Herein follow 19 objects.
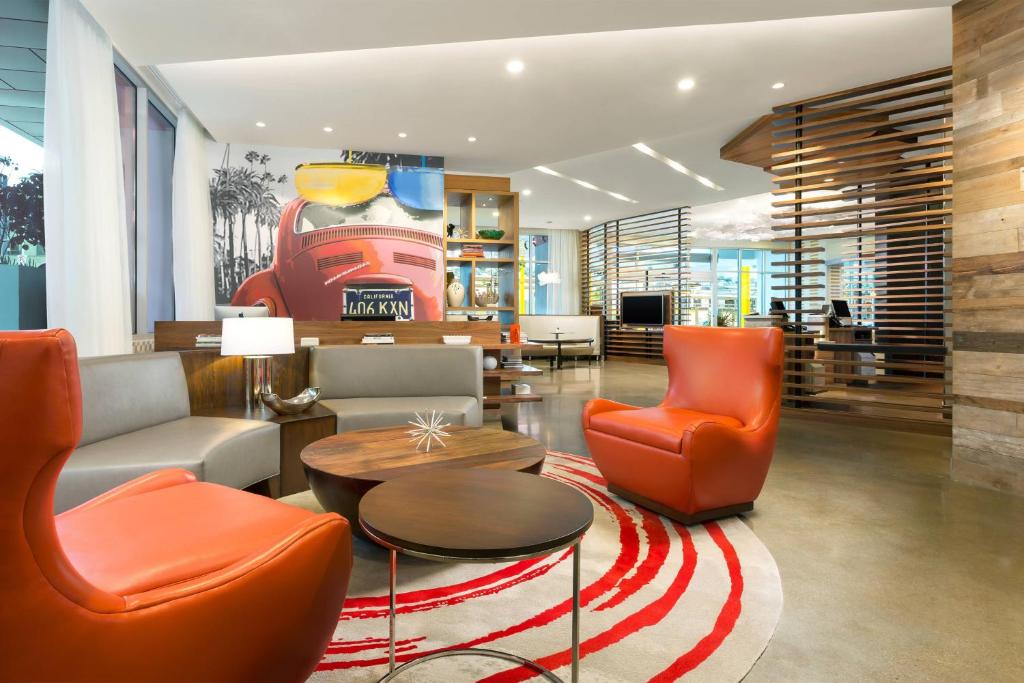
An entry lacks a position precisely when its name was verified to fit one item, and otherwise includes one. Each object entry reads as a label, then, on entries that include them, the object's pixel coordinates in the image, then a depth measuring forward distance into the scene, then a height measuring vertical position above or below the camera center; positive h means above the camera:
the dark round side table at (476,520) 1.26 -0.50
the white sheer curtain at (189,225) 5.55 +0.92
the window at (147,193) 4.72 +1.12
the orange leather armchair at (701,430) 2.54 -0.55
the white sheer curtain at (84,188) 3.25 +0.78
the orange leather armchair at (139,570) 0.82 -0.48
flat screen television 11.21 +0.11
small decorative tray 4.63 -0.19
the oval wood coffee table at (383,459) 2.09 -0.57
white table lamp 3.03 -0.11
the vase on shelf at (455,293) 6.85 +0.27
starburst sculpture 2.52 -0.55
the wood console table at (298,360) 3.50 -0.28
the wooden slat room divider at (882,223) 4.76 +0.80
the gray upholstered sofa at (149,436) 2.10 -0.53
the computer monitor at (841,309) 7.14 +0.05
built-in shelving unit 7.33 +0.72
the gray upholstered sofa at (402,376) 3.76 -0.41
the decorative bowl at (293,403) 3.07 -0.47
